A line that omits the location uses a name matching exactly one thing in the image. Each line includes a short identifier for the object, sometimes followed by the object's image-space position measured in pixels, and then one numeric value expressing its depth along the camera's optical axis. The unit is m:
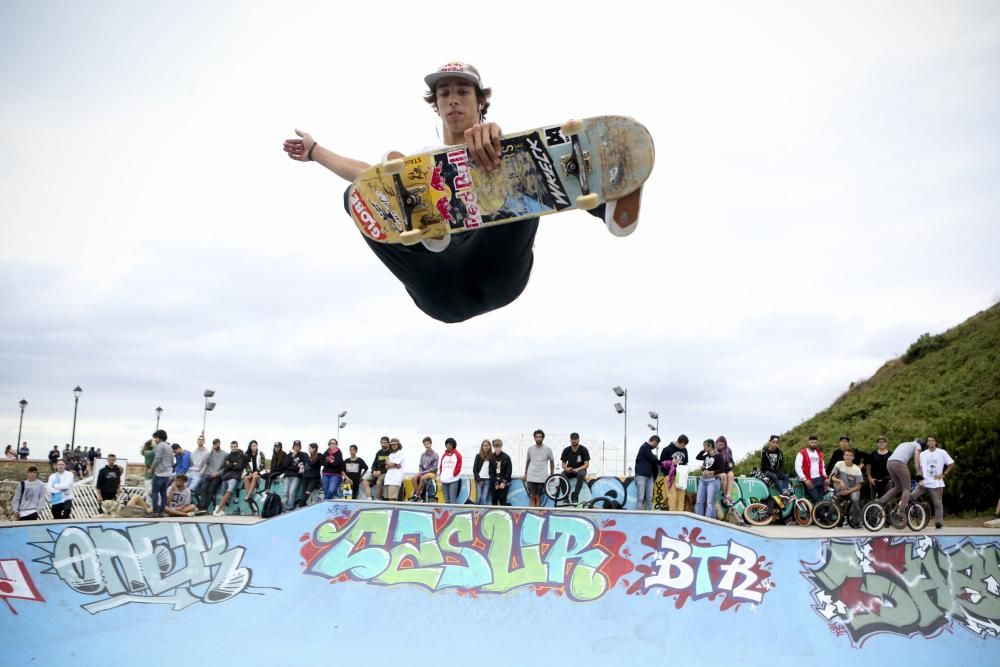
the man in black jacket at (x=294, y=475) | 15.48
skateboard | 4.32
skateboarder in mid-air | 4.37
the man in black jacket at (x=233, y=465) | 16.44
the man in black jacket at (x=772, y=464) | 15.30
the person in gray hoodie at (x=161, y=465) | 15.17
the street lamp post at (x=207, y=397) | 25.59
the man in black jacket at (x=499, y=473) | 14.66
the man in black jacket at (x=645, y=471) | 14.17
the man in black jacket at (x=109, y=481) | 16.89
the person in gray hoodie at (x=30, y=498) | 14.24
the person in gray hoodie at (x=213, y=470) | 16.42
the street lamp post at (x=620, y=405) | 22.23
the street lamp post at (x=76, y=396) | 34.03
